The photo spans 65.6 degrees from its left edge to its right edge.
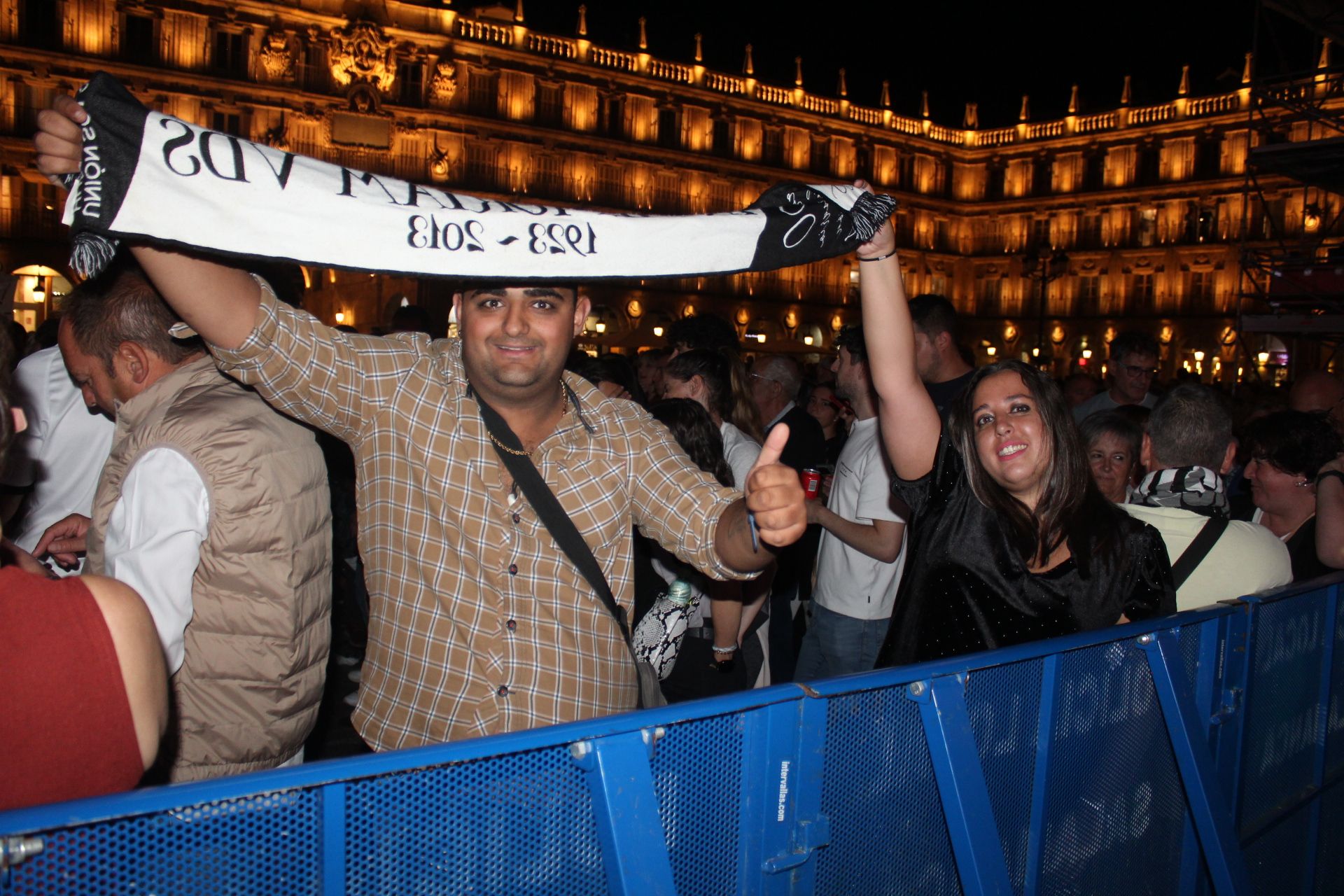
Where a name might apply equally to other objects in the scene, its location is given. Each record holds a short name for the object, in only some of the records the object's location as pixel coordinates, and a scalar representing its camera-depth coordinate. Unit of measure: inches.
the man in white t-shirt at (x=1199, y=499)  122.8
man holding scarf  85.1
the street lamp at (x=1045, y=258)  885.8
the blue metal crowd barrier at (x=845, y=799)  53.2
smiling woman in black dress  101.4
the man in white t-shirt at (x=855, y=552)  164.7
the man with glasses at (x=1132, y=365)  254.1
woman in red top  50.8
